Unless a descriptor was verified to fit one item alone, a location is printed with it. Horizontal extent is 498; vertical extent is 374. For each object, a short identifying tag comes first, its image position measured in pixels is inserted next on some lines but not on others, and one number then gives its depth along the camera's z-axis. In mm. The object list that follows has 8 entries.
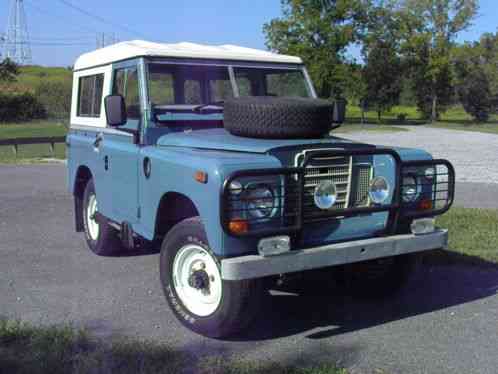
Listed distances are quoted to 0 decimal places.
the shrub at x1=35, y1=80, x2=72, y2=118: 42156
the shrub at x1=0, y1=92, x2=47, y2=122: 44688
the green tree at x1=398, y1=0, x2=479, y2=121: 60312
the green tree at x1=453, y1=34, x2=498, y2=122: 61250
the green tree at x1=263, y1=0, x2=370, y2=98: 50200
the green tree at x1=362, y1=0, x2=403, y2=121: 57250
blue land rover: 4113
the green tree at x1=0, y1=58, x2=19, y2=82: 33469
